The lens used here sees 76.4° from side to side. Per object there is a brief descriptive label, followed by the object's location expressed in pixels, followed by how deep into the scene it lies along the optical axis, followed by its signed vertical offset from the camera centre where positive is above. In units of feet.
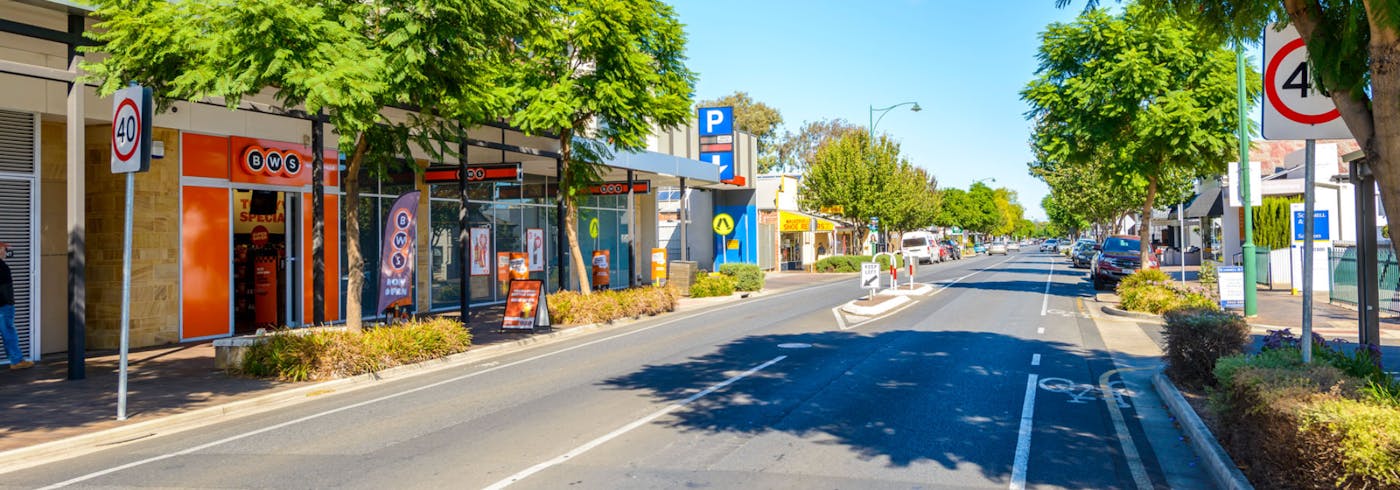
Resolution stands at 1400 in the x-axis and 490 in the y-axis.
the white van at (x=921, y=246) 193.36 +1.10
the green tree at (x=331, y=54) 34.42 +8.37
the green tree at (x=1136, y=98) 77.05 +13.65
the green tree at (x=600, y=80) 58.75 +12.11
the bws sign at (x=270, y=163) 54.65 +5.95
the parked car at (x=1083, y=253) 163.04 -0.64
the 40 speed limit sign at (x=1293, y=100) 22.47 +3.78
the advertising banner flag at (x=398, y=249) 46.19 +0.33
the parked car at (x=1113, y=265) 93.71 -1.67
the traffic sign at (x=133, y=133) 29.94 +4.22
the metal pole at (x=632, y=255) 76.54 -0.14
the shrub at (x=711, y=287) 92.27 -3.56
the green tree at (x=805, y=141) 255.70 +32.02
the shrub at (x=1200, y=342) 31.71 -3.40
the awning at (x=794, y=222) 157.58 +5.32
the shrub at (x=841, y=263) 151.53 -1.96
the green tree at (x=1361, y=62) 17.01 +3.79
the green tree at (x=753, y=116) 238.07 +37.01
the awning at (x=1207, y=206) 129.39 +6.59
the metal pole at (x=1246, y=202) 59.22 +3.12
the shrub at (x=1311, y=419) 16.07 -3.49
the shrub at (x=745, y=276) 100.27 -2.66
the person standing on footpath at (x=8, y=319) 38.24 -2.60
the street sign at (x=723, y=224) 103.14 +3.33
